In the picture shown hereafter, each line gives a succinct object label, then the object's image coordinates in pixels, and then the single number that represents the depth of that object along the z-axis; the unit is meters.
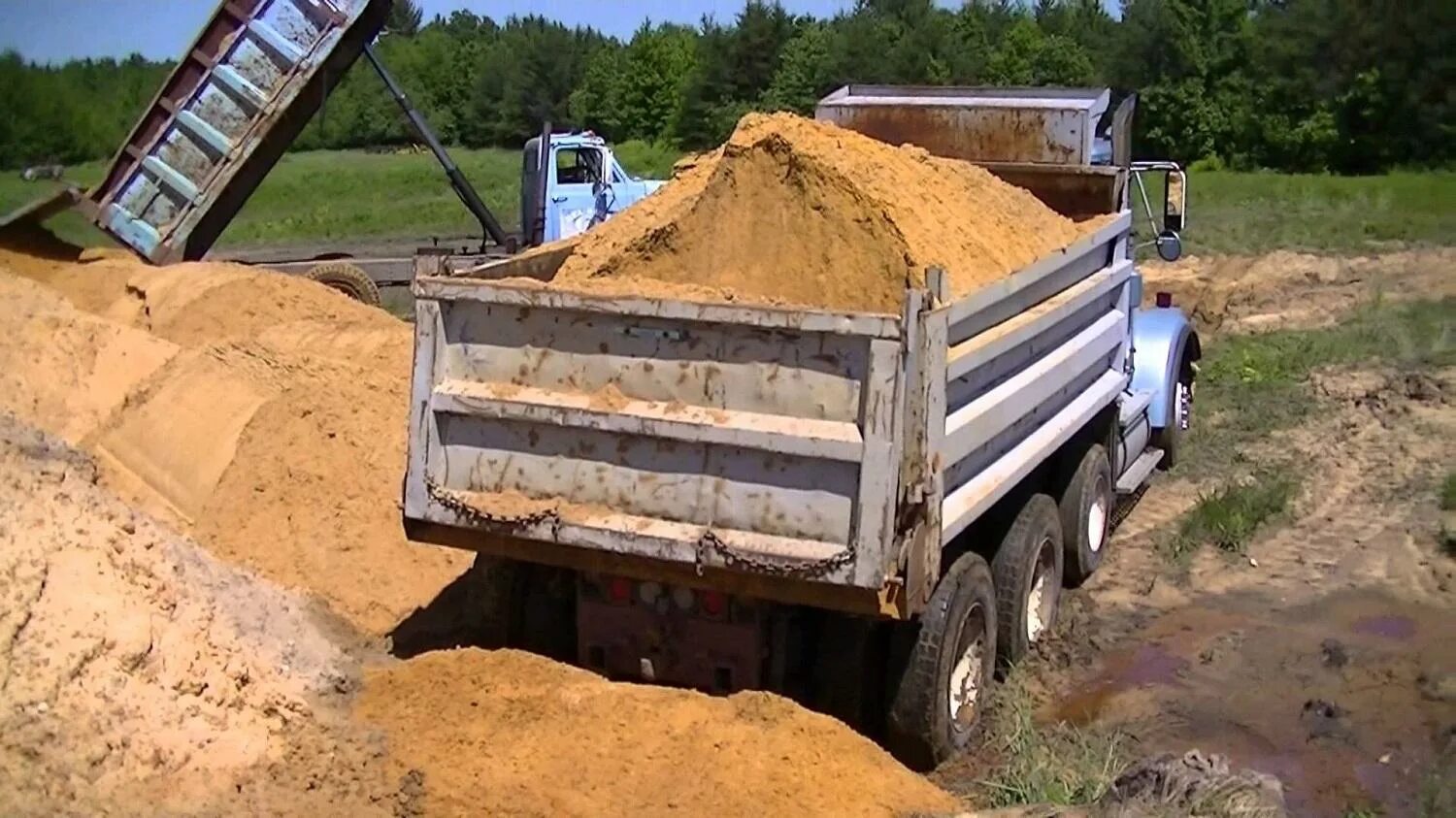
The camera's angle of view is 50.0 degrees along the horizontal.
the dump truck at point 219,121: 13.66
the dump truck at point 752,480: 5.68
